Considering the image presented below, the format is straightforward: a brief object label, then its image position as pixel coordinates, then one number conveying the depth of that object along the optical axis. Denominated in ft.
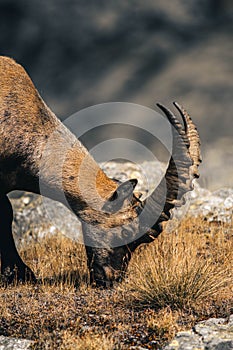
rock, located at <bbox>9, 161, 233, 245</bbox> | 98.36
